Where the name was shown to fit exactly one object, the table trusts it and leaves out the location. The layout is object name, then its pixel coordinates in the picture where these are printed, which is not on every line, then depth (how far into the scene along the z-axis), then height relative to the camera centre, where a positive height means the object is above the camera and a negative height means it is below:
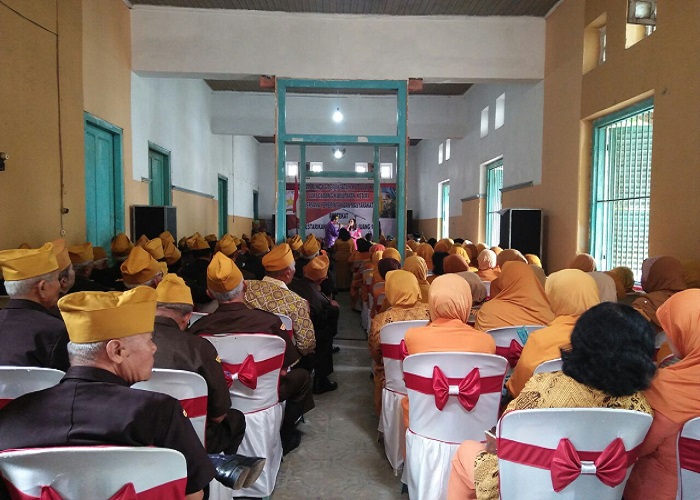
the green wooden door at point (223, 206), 12.08 +0.29
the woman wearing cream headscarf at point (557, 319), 2.06 -0.43
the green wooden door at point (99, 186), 5.47 +0.35
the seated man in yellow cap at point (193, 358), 1.96 -0.54
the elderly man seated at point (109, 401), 1.15 -0.43
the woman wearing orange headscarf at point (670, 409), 1.53 -0.56
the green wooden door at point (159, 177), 7.43 +0.61
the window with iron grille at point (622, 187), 5.07 +0.36
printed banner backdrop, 12.80 +0.40
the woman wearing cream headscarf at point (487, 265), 4.77 -0.43
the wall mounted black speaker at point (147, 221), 6.43 -0.04
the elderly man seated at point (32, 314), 2.11 -0.43
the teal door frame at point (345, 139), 6.12 +0.98
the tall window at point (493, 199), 9.49 +0.41
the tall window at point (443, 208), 13.69 +0.32
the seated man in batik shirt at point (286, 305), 3.27 -0.55
